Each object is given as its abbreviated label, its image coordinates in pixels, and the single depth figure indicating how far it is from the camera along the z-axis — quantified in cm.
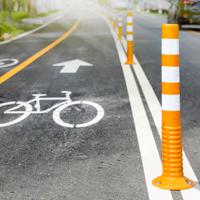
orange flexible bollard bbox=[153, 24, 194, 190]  438
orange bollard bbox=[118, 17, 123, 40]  1964
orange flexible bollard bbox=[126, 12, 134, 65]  1235
